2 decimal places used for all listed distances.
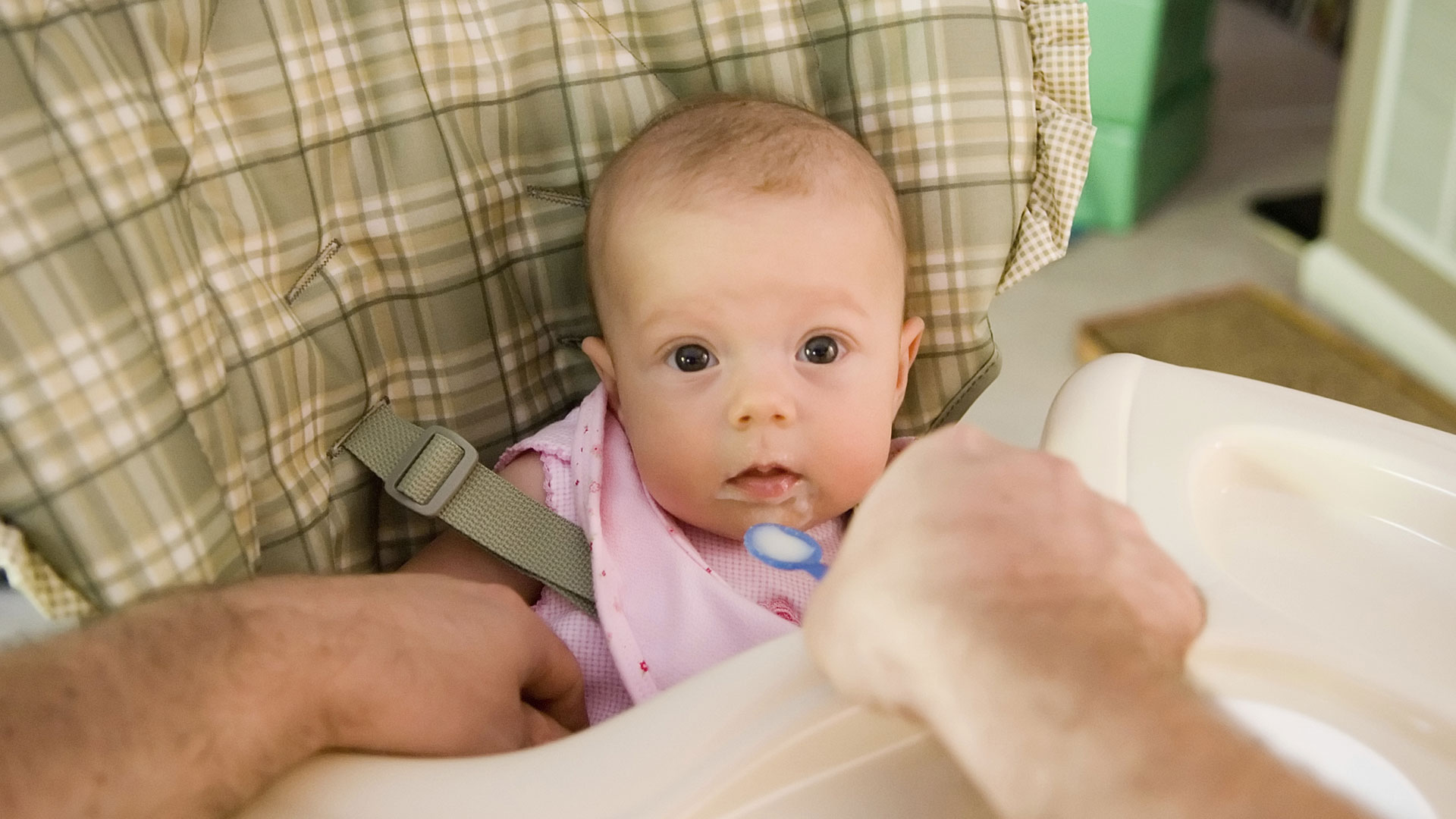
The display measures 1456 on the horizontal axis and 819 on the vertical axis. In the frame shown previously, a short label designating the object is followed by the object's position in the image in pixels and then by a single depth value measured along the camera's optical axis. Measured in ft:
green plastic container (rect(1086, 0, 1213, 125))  6.69
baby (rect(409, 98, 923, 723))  2.60
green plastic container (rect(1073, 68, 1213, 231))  7.14
